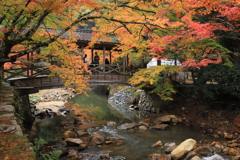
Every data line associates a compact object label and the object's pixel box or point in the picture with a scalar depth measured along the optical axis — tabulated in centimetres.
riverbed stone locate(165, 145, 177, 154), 708
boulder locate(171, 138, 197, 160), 648
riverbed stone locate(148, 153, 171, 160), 627
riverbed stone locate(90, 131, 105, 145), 796
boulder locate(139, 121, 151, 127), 1062
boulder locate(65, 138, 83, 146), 768
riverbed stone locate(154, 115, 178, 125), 1080
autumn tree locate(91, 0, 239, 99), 795
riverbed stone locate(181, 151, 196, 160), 643
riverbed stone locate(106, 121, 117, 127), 1091
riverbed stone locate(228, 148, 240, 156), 693
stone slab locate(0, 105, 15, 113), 419
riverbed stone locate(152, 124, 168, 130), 1005
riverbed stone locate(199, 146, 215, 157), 697
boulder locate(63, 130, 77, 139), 858
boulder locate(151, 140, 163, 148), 770
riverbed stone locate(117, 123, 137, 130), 1035
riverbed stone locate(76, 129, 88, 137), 907
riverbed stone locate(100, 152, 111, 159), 662
